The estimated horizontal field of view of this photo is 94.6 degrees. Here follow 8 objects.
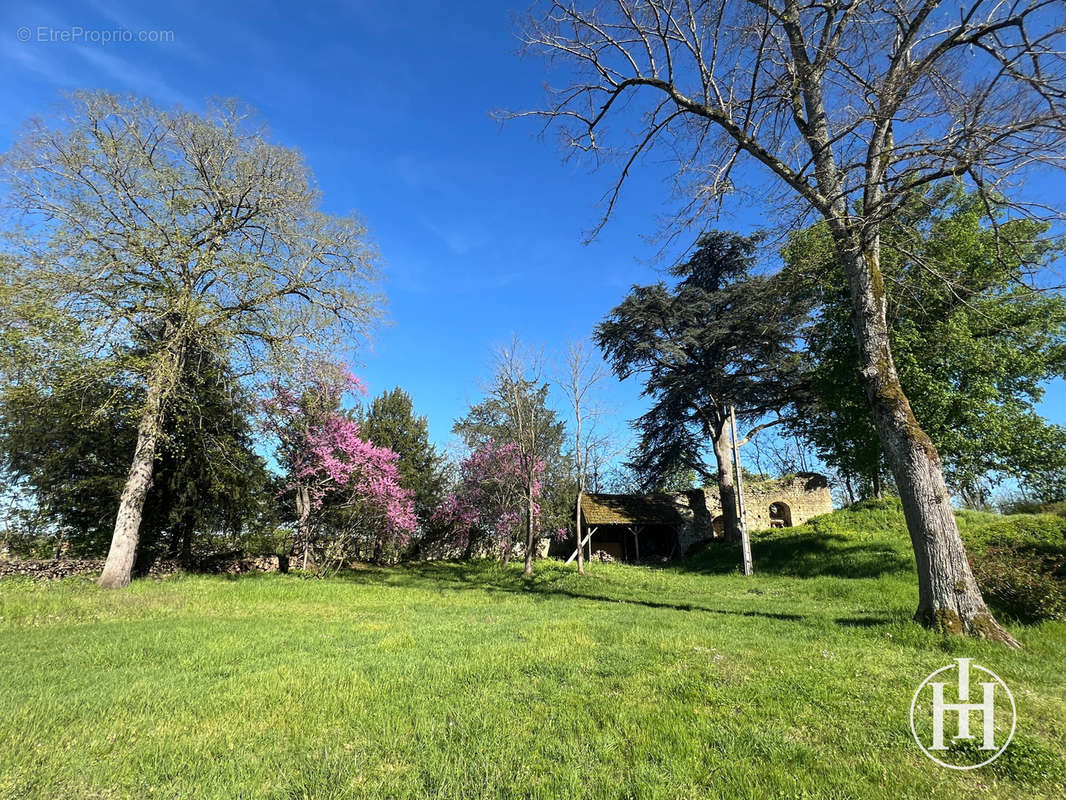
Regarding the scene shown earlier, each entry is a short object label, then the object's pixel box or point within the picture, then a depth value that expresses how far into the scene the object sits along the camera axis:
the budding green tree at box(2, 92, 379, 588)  11.50
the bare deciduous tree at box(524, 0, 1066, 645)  5.28
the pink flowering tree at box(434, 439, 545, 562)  23.02
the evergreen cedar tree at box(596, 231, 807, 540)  21.38
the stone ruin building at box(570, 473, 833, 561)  27.08
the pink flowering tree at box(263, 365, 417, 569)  17.98
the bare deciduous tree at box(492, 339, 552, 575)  20.58
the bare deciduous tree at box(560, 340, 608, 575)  20.16
